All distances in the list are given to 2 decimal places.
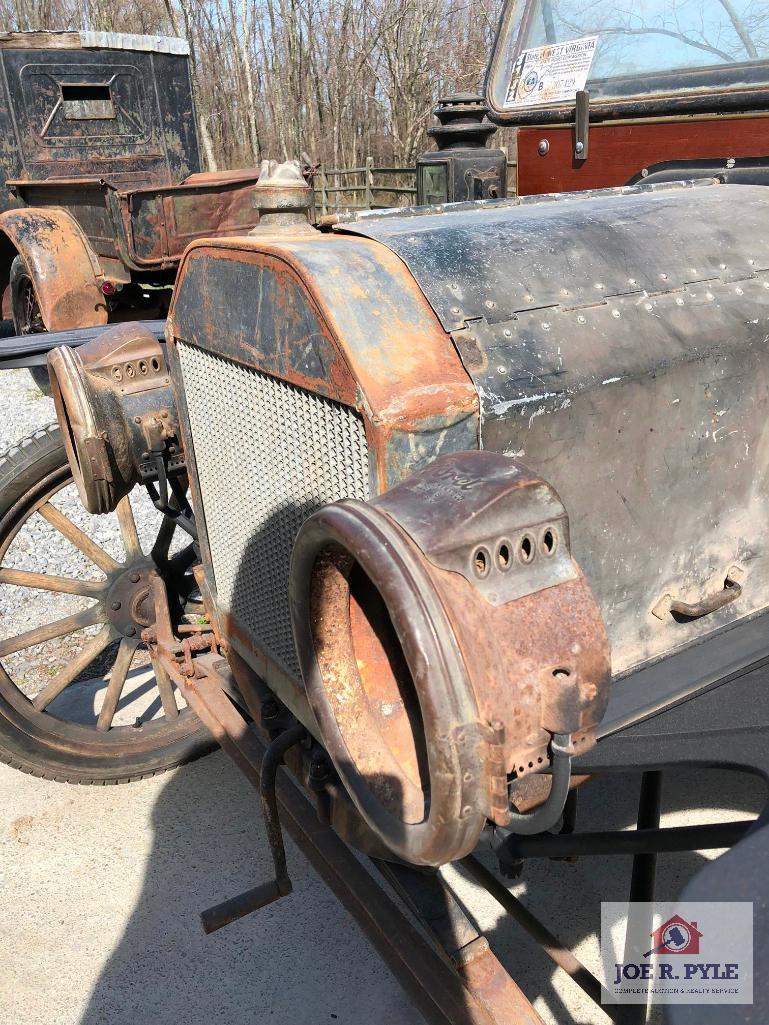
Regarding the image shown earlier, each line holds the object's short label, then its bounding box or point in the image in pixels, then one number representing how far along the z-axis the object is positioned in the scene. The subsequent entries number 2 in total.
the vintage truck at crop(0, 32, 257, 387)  5.86
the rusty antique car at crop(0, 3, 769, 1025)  1.08
